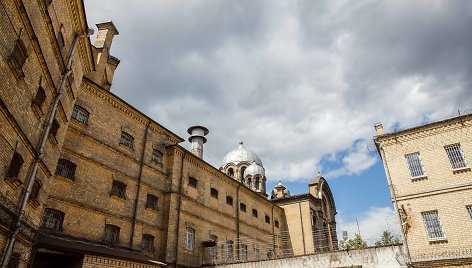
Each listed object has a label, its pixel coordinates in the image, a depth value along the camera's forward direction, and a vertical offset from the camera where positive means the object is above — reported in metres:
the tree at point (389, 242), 16.70 +2.56
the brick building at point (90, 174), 9.63 +5.65
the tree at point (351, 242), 24.32 +3.91
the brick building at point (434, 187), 15.67 +5.09
